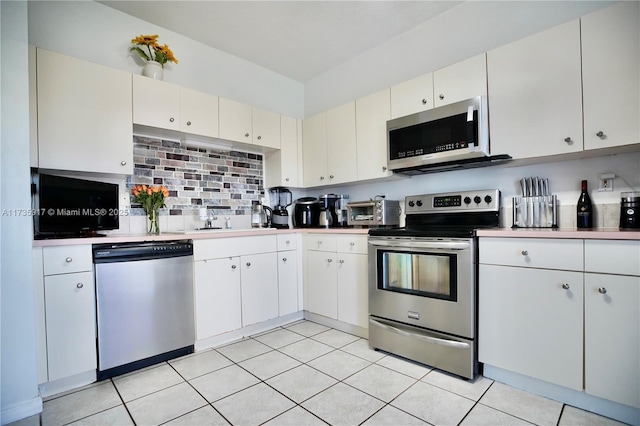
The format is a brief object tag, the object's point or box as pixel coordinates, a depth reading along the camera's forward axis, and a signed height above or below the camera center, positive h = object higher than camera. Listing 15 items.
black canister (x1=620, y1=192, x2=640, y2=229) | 1.77 -0.03
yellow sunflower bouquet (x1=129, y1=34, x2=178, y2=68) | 2.49 +1.39
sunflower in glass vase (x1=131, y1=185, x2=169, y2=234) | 2.59 +0.13
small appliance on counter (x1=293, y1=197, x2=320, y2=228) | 3.44 -0.01
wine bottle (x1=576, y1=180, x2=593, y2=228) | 1.95 -0.03
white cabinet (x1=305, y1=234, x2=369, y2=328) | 2.68 -0.62
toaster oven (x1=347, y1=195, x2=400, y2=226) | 2.78 -0.02
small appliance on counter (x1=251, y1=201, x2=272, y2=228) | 3.31 -0.03
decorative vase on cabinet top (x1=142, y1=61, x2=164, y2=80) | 2.54 +1.21
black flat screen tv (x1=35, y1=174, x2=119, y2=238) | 1.95 +0.06
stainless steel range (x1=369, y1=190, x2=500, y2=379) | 1.96 -0.53
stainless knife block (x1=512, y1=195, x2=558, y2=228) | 2.11 -0.04
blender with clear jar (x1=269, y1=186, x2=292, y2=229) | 3.40 +0.08
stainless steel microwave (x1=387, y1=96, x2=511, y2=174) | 2.18 +0.54
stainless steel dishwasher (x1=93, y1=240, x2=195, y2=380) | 2.02 -0.63
